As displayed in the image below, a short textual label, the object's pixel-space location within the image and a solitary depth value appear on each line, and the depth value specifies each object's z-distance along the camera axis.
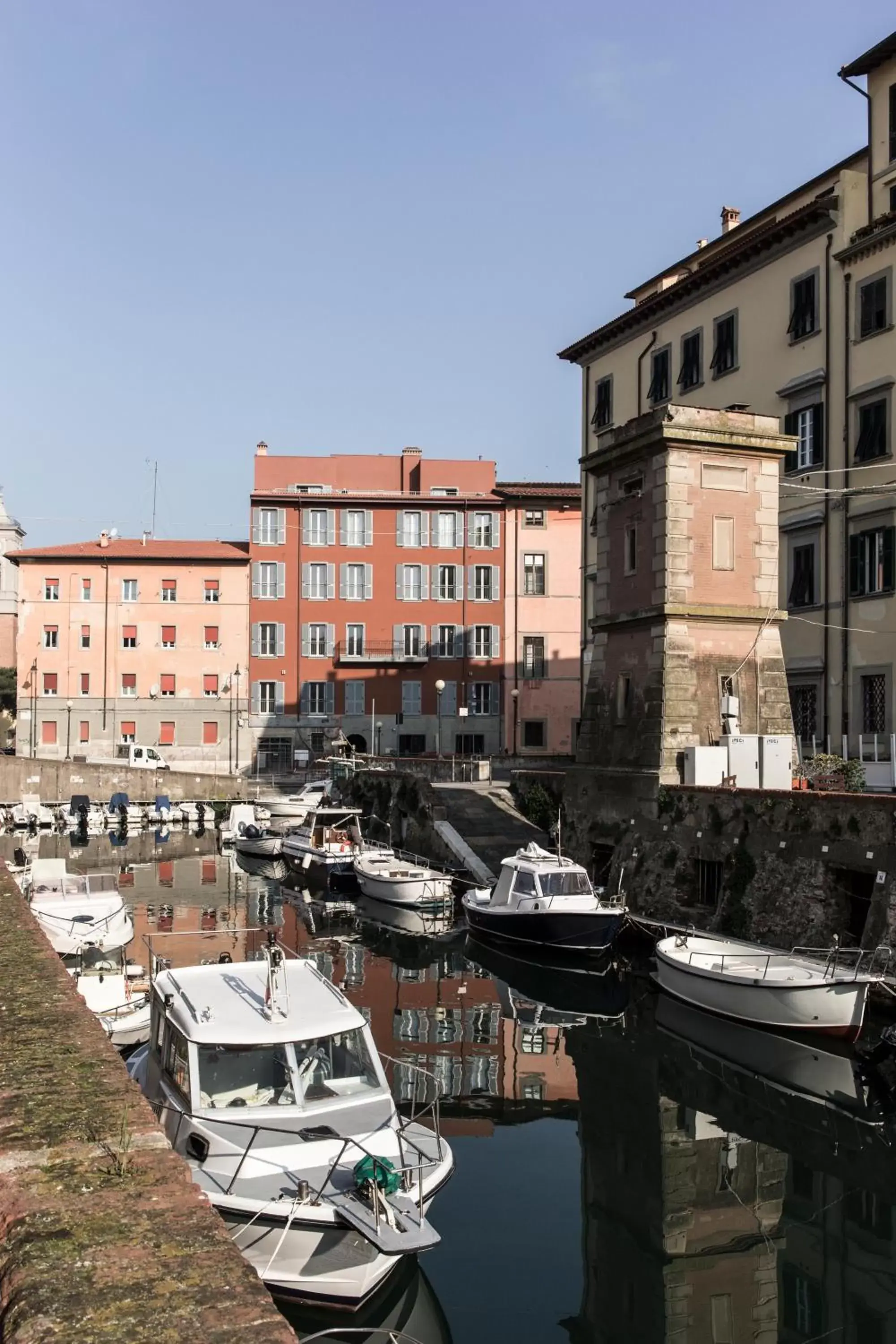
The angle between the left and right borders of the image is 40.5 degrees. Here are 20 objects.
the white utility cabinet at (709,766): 27.41
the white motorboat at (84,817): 55.97
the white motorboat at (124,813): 57.22
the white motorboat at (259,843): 46.41
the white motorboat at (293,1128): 10.11
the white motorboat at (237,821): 50.28
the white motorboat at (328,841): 39.56
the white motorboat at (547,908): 25.92
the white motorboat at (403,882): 33.31
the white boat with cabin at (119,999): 17.84
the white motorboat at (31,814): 55.34
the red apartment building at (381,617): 64.56
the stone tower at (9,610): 97.31
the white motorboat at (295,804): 52.56
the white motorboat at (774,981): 18.95
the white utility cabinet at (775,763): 27.20
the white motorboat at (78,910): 24.22
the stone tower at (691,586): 28.42
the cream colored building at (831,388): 31.52
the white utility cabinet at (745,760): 27.28
